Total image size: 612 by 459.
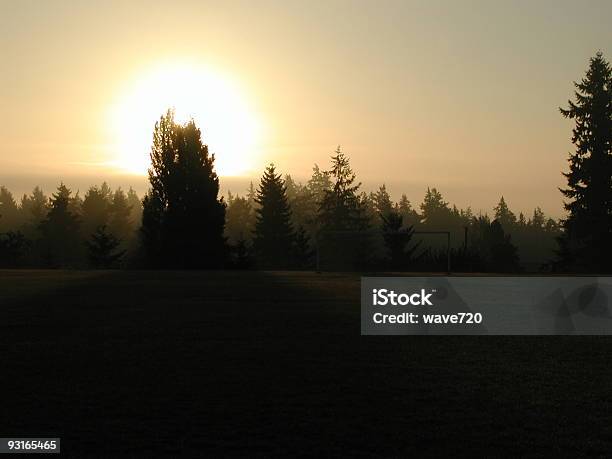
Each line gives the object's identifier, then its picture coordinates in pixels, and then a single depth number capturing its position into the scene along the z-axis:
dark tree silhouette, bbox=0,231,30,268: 87.69
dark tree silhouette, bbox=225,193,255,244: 171.00
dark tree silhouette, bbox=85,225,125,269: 88.00
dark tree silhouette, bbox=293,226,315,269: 101.12
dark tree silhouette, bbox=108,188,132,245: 163.25
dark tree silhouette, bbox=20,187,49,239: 167.75
